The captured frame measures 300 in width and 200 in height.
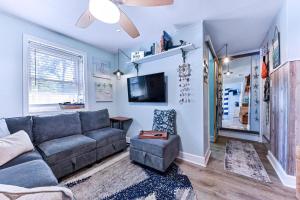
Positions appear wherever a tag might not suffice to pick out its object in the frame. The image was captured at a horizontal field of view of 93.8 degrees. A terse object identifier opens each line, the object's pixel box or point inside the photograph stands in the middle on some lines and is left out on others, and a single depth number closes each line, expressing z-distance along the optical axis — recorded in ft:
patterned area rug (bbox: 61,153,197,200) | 5.47
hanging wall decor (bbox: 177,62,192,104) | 8.30
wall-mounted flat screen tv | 9.21
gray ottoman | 6.84
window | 7.98
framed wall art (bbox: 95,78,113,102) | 11.39
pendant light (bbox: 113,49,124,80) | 11.46
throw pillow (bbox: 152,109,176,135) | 8.66
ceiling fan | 4.35
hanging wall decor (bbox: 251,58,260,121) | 12.00
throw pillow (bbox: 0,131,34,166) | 4.95
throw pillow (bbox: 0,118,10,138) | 5.73
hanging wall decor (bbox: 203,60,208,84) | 8.30
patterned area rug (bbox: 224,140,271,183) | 6.88
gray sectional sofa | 4.15
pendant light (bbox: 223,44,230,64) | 11.62
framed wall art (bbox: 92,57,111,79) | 11.21
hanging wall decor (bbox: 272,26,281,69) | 7.16
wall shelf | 7.92
